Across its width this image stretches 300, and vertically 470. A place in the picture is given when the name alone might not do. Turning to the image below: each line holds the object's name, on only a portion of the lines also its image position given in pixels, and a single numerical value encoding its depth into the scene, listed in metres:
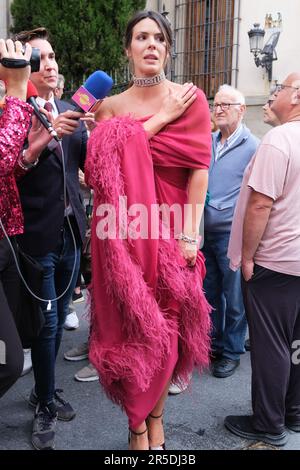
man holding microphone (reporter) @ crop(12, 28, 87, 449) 2.36
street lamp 9.68
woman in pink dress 1.99
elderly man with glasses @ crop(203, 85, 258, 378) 3.29
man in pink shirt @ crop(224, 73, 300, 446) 2.32
